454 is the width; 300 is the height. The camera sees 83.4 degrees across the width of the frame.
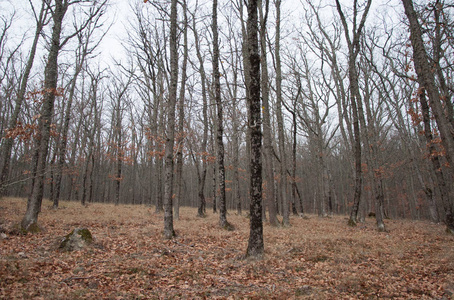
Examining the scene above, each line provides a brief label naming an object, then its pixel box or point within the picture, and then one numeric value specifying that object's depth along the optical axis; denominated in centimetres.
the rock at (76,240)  616
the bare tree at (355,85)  1170
